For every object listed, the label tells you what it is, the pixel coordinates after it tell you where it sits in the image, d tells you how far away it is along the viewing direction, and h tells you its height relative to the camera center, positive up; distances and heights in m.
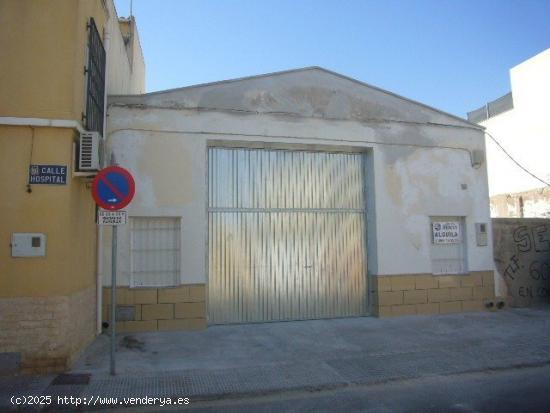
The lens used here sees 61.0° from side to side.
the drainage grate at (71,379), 5.89 -1.56
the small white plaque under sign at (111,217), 6.34 +0.53
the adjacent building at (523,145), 16.95 +4.10
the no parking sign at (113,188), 6.22 +0.91
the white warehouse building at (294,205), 9.19 +1.02
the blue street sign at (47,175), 6.31 +1.13
